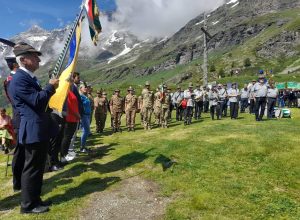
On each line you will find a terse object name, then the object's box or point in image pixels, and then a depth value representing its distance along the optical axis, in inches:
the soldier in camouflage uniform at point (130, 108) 538.6
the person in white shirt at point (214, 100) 587.5
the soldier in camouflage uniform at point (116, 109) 540.8
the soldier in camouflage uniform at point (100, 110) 561.6
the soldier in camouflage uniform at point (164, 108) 542.2
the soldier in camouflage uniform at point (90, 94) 487.0
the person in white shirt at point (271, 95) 534.9
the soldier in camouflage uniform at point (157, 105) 552.3
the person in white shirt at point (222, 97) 616.0
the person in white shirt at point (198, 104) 617.8
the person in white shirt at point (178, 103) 651.8
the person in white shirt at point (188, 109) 548.4
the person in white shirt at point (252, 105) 661.0
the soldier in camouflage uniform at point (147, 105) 534.6
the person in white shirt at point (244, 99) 754.9
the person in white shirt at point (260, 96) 513.7
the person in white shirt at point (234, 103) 586.0
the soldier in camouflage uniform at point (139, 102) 640.7
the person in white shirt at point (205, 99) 713.5
